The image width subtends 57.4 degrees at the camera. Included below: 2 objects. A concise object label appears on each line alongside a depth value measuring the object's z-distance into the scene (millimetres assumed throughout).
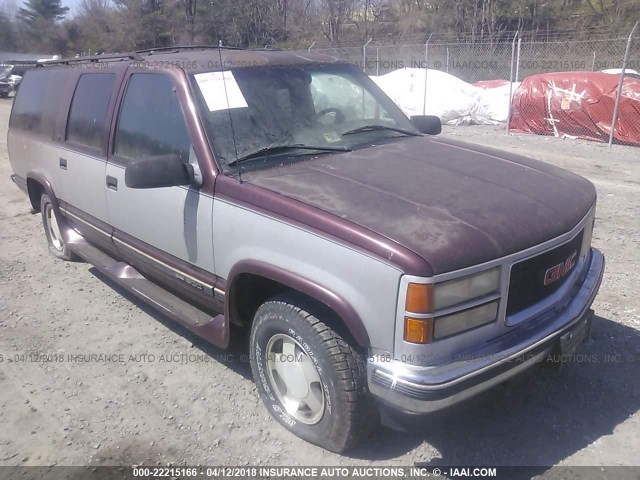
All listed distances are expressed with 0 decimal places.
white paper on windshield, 3475
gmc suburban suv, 2484
